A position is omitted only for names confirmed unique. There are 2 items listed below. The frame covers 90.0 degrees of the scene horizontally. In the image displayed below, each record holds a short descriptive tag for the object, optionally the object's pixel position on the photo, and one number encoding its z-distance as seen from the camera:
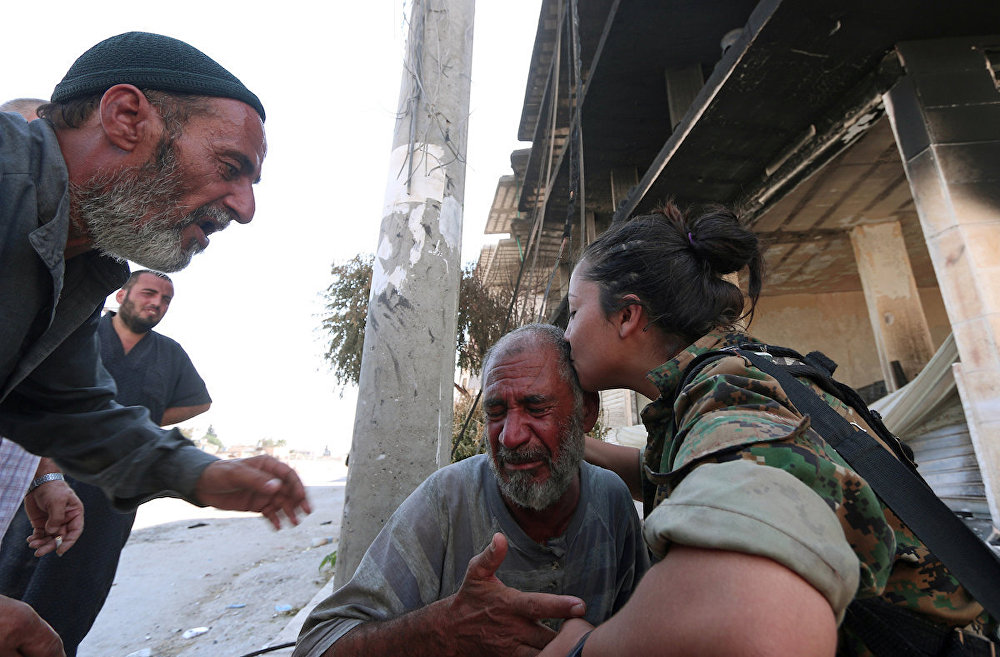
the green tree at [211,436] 66.03
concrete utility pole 2.13
